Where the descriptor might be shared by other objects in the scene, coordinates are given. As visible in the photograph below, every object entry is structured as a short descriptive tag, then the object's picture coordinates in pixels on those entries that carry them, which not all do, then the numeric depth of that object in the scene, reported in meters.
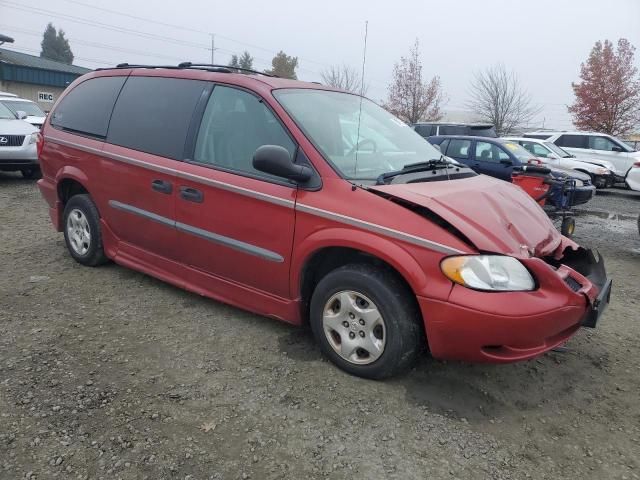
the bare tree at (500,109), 37.22
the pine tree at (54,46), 69.25
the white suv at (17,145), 9.02
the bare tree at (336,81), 38.19
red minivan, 2.66
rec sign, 33.81
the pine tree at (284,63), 45.73
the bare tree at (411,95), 34.16
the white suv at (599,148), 15.34
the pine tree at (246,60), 69.42
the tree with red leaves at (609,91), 27.95
